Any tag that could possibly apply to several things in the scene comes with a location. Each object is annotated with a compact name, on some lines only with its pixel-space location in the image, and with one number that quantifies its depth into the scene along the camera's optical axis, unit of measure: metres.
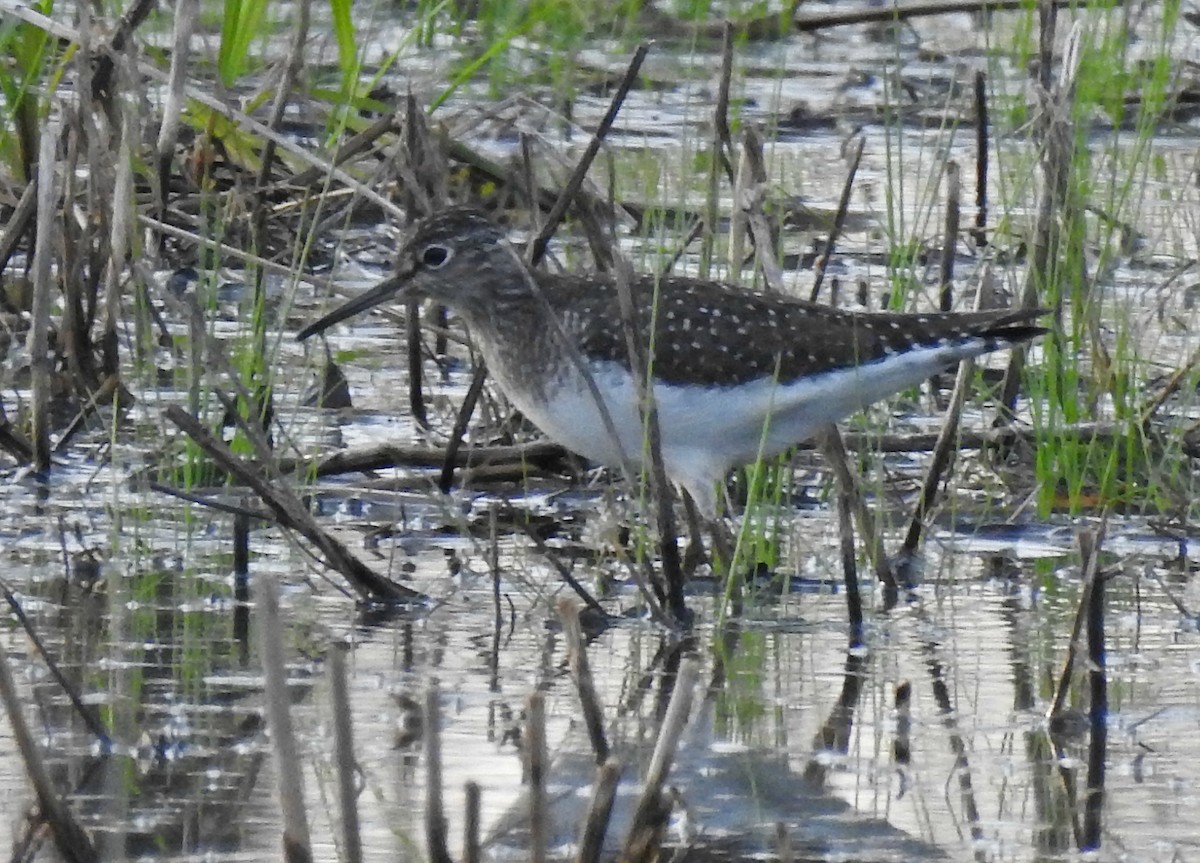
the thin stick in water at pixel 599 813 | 6.44
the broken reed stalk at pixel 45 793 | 6.73
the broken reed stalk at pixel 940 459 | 12.41
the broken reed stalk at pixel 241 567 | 10.98
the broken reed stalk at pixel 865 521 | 11.60
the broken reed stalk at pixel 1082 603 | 9.03
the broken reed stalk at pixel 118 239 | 12.17
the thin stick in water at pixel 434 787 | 6.39
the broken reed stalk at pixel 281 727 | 6.13
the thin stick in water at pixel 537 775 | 6.39
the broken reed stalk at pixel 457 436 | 13.24
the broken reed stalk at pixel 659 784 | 6.55
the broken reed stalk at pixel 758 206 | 12.17
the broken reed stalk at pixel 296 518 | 10.55
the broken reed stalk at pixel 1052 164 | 12.84
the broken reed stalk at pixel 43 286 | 12.51
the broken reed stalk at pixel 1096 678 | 9.00
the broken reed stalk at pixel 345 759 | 6.28
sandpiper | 12.08
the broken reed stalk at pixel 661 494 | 10.59
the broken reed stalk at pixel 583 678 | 7.26
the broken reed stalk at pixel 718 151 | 13.11
